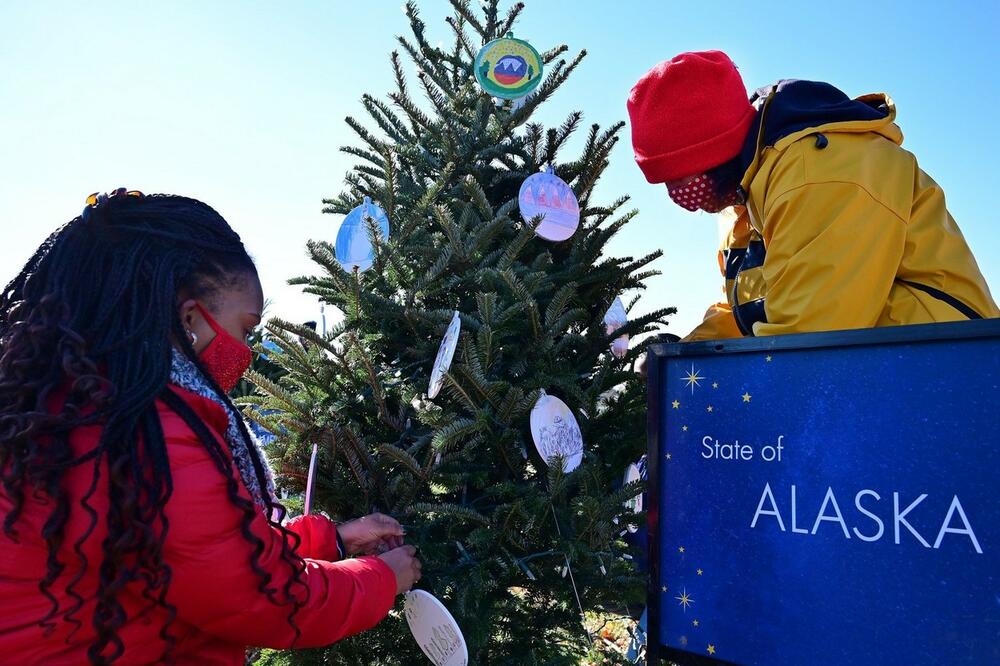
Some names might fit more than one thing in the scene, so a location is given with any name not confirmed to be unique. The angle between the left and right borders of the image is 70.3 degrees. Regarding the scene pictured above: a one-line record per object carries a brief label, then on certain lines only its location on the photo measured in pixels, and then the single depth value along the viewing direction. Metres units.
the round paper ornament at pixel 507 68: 2.80
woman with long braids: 1.29
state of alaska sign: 1.20
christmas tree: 2.07
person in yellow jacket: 1.69
